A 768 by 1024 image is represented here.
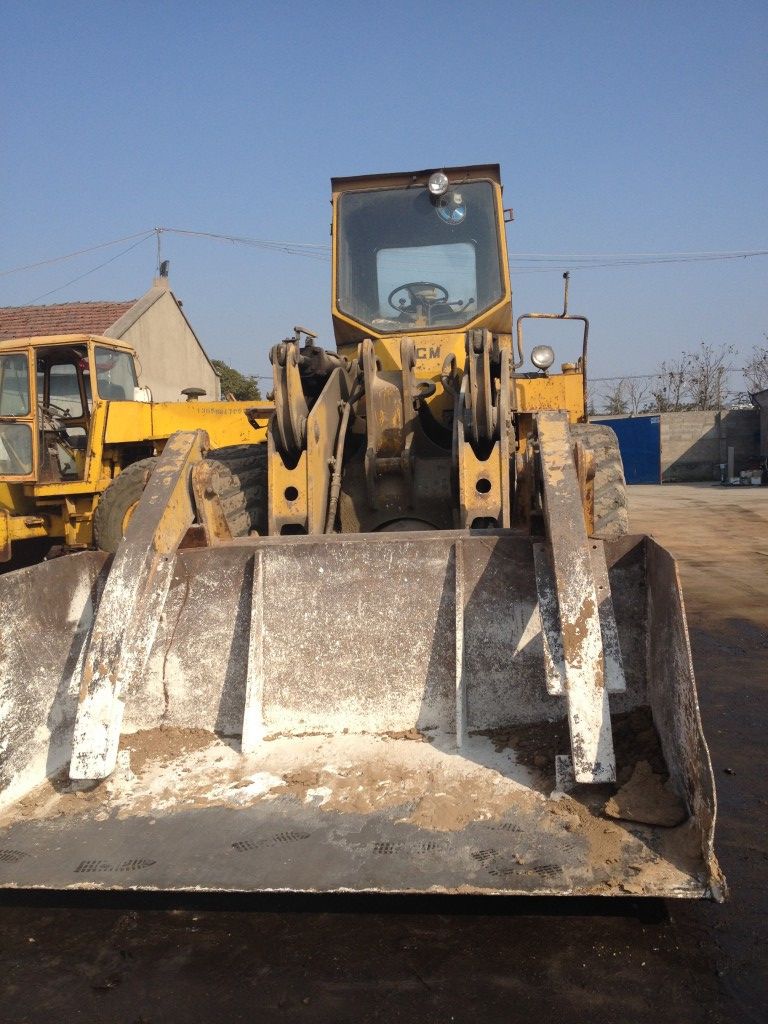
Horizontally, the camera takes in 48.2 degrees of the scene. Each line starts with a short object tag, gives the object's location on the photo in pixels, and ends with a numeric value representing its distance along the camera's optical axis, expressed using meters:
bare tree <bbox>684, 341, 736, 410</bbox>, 39.94
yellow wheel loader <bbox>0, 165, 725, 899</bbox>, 2.56
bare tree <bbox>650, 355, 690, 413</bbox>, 39.81
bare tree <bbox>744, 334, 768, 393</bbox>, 39.12
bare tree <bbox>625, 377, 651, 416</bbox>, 40.91
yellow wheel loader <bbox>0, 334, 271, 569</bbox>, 8.88
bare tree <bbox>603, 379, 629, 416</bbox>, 41.21
